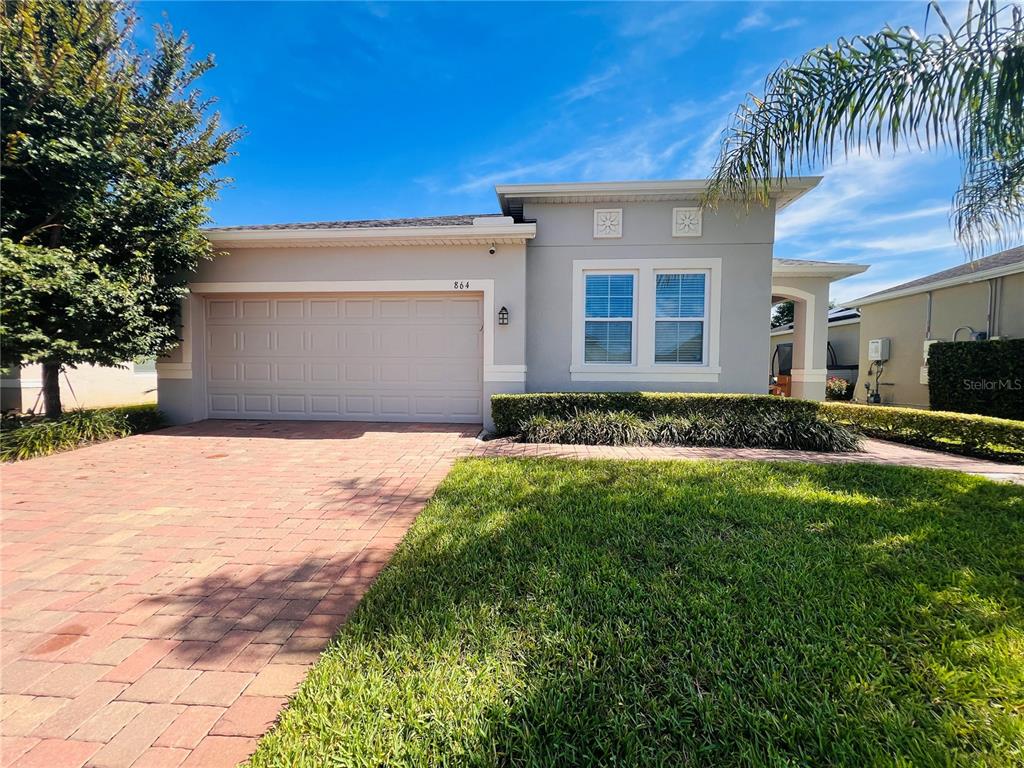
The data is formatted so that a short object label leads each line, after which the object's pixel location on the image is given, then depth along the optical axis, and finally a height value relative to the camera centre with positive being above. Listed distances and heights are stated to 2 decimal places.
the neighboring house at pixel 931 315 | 10.29 +1.73
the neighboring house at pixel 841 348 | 15.70 +1.01
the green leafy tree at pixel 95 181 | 5.55 +2.87
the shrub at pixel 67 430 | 5.80 -1.06
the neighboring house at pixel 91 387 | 8.98 -0.74
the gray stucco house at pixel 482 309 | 7.82 +1.23
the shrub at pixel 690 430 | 6.75 -1.03
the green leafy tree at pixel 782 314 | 33.75 +5.05
